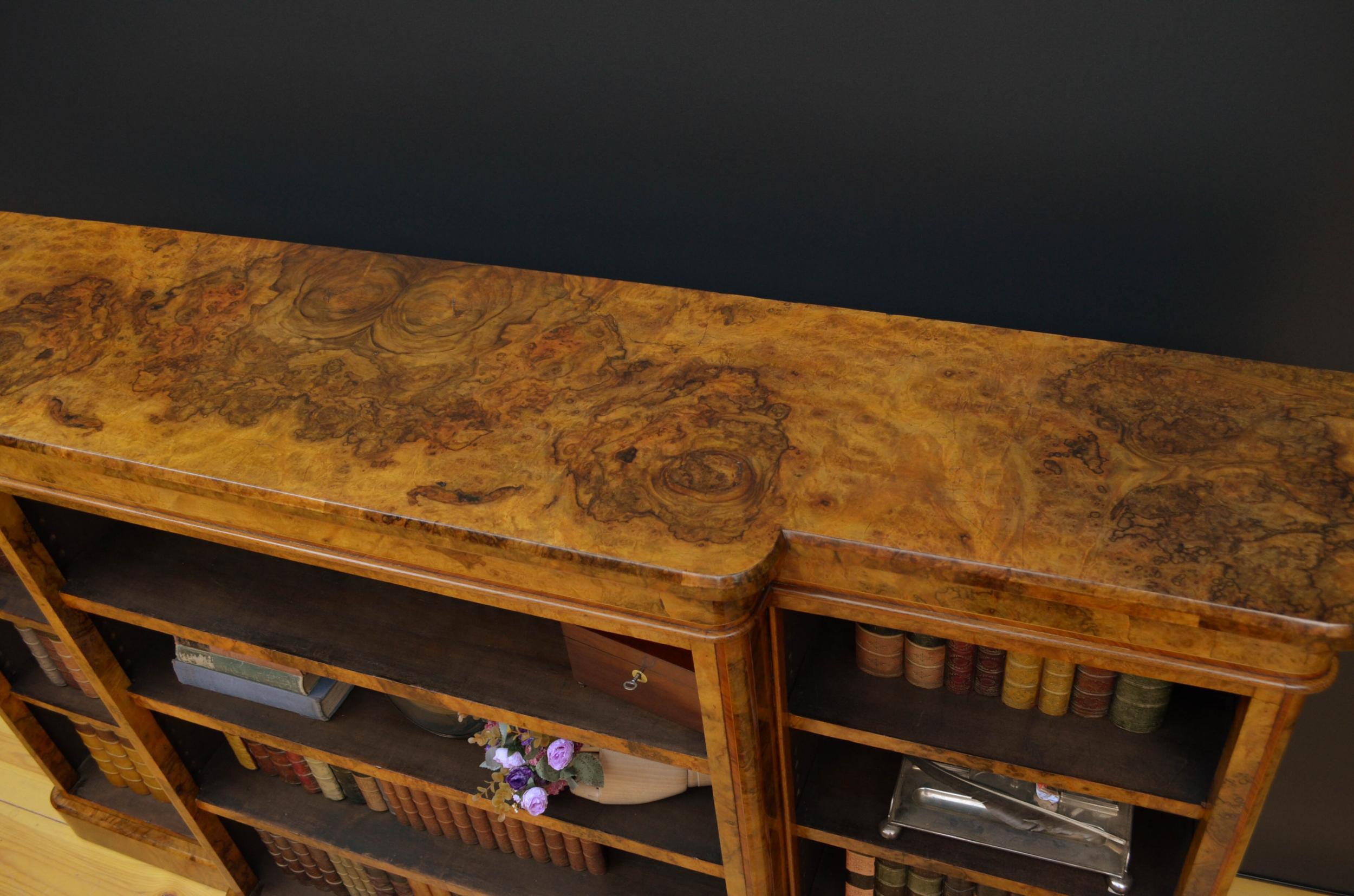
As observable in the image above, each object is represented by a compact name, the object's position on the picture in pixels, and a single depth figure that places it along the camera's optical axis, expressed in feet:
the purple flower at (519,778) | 5.61
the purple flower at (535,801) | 5.59
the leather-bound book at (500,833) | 6.46
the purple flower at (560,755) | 5.42
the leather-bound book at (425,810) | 6.51
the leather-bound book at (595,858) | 6.30
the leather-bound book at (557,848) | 6.36
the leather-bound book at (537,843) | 6.42
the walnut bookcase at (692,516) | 3.73
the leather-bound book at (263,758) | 6.94
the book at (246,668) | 6.15
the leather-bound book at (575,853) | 6.33
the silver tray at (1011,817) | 4.85
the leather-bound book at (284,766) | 6.88
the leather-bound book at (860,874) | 5.42
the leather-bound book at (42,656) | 7.51
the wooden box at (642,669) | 4.68
